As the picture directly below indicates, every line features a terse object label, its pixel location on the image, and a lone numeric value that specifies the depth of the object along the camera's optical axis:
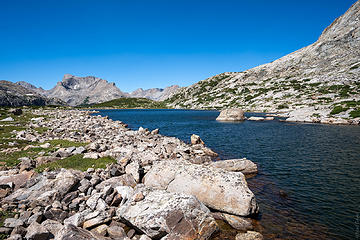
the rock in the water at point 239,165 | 21.56
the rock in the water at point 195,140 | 35.83
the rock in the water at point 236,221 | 12.02
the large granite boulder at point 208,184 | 13.20
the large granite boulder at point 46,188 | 12.23
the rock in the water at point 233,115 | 84.69
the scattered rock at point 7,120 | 52.68
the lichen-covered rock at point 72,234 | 8.79
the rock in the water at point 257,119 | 80.25
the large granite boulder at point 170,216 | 10.12
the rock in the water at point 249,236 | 10.98
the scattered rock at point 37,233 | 9.03
